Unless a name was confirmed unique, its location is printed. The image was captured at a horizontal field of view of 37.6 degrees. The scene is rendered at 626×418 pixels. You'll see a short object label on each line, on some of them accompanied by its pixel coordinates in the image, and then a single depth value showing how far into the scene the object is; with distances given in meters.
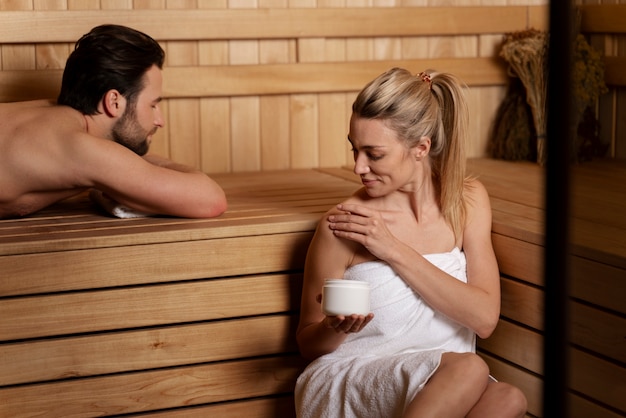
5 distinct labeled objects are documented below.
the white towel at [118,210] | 2.27
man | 2.14
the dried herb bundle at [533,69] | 3.20
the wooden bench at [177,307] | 2.02
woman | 1.85
